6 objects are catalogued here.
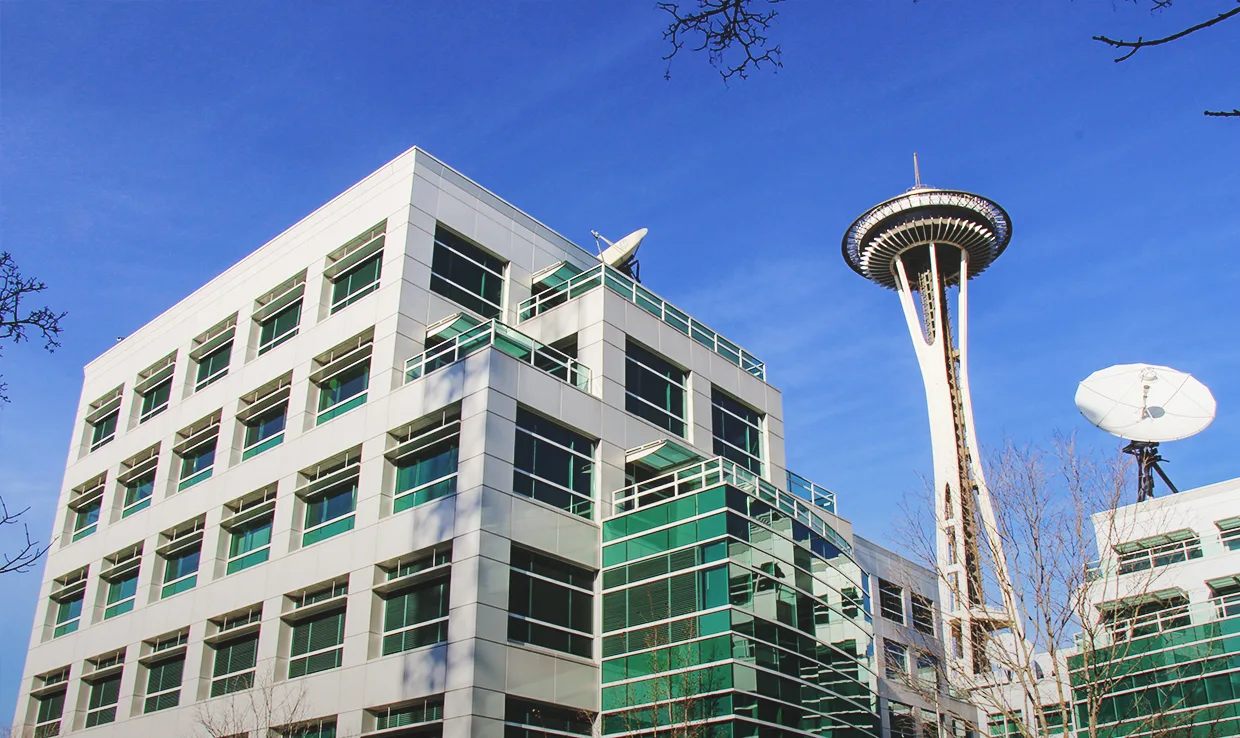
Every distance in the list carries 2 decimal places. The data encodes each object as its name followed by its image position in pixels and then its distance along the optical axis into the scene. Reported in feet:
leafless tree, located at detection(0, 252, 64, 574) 40.70
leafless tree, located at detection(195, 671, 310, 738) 89.10
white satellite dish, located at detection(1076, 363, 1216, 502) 162.20
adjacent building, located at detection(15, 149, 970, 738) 83.25
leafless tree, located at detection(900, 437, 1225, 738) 72.02
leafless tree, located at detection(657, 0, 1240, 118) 26.78
